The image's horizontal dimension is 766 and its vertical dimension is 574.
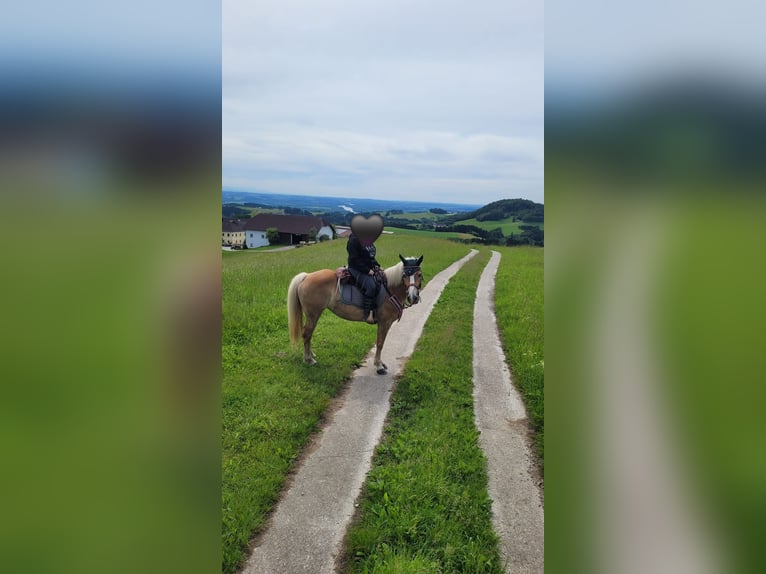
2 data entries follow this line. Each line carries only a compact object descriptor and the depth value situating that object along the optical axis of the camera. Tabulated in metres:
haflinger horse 8.15
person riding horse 7.82
